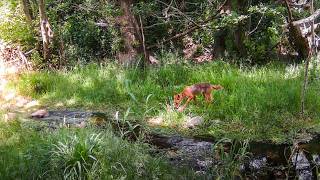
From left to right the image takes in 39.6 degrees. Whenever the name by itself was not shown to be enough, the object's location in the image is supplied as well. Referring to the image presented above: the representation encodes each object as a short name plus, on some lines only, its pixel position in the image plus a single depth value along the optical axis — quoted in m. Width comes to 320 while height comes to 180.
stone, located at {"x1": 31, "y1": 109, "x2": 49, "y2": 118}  6.66
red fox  6.29
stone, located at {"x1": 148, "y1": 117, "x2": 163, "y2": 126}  6.21
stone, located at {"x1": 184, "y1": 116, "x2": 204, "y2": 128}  6.03
